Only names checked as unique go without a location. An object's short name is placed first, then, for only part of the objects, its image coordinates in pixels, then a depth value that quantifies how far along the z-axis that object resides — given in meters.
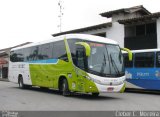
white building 29.48
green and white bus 15.45
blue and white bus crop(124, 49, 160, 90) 19.62
